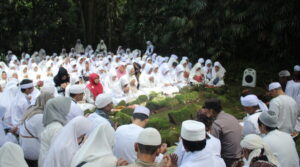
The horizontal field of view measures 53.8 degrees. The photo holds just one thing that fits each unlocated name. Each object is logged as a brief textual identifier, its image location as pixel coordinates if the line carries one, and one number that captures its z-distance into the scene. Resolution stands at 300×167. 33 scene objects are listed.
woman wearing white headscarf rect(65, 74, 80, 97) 7.86
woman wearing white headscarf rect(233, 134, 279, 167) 2.91
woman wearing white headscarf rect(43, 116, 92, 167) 3.15
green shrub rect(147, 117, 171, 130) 6.09
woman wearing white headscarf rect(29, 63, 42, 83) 11.65
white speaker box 9.57
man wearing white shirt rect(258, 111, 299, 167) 3.43
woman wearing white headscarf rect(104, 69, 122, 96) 8.96
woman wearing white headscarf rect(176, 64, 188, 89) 11.26
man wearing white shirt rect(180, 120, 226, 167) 2.77
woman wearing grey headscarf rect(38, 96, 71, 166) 3.56
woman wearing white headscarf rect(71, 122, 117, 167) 2.75
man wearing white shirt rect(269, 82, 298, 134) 5.12
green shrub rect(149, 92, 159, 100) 8.27
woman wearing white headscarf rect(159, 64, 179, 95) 9.79
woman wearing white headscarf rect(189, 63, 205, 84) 10.80
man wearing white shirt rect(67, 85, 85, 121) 4.76
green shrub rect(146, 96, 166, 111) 7.53
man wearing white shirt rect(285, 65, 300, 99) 6.57
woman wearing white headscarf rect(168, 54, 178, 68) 12.47
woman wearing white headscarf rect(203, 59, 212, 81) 11.37
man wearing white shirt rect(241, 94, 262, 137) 4.19
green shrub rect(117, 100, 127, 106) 7.69
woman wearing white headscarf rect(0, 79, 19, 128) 5.96
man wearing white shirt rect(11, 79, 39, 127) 5.37
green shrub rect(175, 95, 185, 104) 8.07
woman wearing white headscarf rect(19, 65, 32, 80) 11.38
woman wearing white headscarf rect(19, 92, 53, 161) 4.11
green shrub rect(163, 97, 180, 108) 7.75
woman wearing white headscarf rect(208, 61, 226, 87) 10.80
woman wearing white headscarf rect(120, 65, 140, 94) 8.87
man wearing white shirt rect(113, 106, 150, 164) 3.53
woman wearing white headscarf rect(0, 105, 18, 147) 4.46
